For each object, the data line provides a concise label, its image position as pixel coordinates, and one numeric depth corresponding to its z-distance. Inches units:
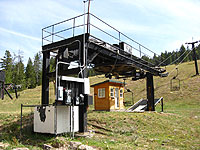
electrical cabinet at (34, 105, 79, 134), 384.8
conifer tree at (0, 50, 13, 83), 2542.8
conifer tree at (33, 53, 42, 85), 3026.6
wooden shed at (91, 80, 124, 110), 780.0
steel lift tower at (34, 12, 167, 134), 385.4
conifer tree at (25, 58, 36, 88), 2810.0
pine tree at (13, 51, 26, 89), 2548.5
